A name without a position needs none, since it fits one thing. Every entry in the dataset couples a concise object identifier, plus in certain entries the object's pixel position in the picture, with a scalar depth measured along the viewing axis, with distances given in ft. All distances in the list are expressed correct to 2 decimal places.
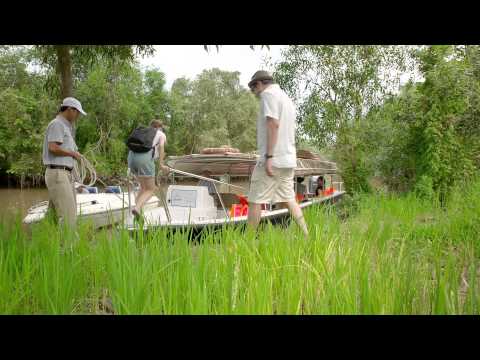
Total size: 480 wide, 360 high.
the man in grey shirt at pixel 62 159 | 14.29
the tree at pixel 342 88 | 37.40
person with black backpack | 19.44
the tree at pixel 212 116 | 133.19
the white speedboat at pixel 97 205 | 28.76
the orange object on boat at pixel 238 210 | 22.98
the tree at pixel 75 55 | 21.65
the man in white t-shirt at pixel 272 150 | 12.85
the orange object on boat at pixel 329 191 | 42.27
